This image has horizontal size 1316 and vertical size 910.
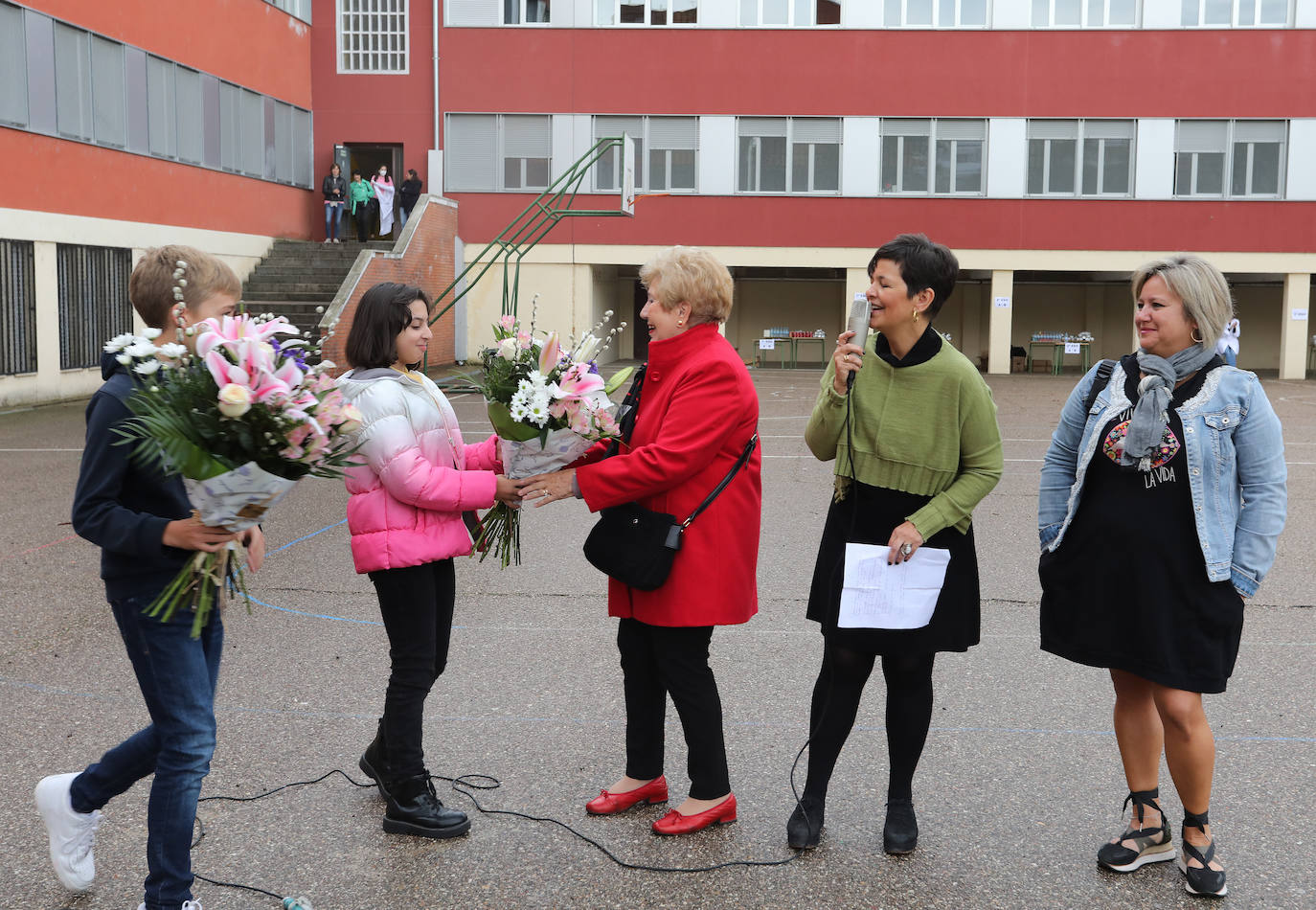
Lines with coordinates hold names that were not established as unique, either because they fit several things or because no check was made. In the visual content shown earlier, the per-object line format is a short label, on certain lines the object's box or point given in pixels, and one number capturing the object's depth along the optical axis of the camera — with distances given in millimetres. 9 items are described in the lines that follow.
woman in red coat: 3977
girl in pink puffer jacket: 3902
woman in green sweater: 3936
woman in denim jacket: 3748
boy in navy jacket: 3180
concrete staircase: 25672
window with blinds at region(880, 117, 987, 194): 30469
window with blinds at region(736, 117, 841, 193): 30578
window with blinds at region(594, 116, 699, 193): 30625
